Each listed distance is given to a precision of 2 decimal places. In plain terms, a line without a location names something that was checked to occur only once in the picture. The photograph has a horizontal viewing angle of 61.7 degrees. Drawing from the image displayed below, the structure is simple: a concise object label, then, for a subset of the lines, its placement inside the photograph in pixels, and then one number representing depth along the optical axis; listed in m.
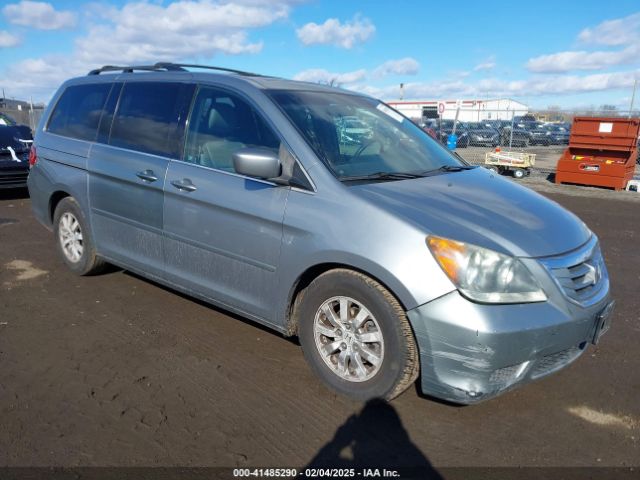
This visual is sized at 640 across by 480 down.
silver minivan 2.74
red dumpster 12.77
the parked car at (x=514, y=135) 21.03
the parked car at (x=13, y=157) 9.59
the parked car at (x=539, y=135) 26.58
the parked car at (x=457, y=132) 23.24
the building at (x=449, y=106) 37.06
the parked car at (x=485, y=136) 23.23
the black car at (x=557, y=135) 28.36
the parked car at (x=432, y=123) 26.95
